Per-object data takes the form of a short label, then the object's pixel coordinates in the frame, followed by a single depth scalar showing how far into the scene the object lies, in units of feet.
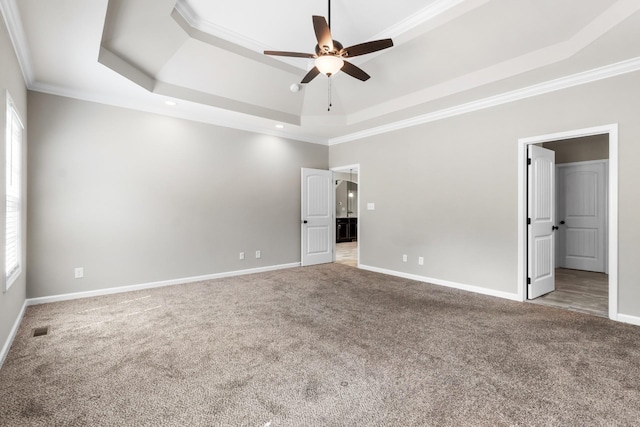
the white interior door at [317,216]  20.02
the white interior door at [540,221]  12.70
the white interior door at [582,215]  18.20
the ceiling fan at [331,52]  8.28
